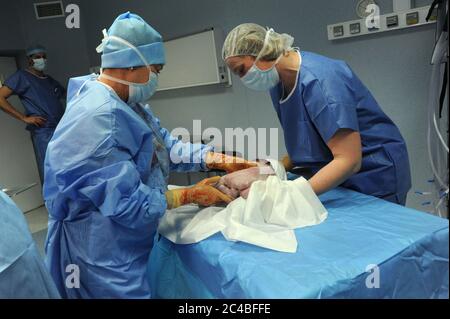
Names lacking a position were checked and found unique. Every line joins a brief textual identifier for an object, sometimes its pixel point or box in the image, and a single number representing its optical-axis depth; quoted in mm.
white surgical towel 1051
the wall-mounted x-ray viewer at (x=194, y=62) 2990
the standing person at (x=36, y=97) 3264
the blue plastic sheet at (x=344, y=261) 820
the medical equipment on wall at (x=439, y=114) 1704
